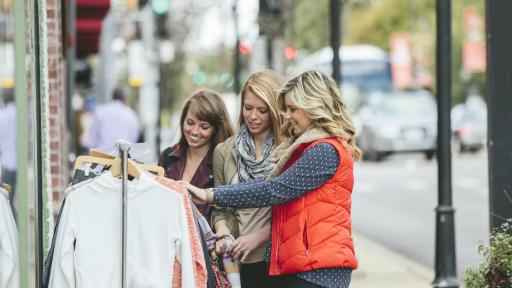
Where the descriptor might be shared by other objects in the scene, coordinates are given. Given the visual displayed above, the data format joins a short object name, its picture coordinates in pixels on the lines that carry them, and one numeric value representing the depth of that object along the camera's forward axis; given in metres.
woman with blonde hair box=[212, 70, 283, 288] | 8.27
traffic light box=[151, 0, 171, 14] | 28.89
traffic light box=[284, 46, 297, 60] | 35.05
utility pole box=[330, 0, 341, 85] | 17.61
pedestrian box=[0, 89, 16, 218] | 8.89
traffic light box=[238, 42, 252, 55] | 39.70
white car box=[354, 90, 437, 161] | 56.30
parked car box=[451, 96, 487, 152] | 59.66
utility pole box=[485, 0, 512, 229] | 10.60
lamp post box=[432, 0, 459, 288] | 14.49
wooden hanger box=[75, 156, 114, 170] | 7.56
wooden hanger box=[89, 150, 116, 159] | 7.68
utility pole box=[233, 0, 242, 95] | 31.51
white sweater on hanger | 7.32
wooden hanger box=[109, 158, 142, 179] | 7.41
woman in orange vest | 7.62
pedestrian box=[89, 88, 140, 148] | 23.65
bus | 71.27
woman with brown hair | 8.54
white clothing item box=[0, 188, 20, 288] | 7.90
